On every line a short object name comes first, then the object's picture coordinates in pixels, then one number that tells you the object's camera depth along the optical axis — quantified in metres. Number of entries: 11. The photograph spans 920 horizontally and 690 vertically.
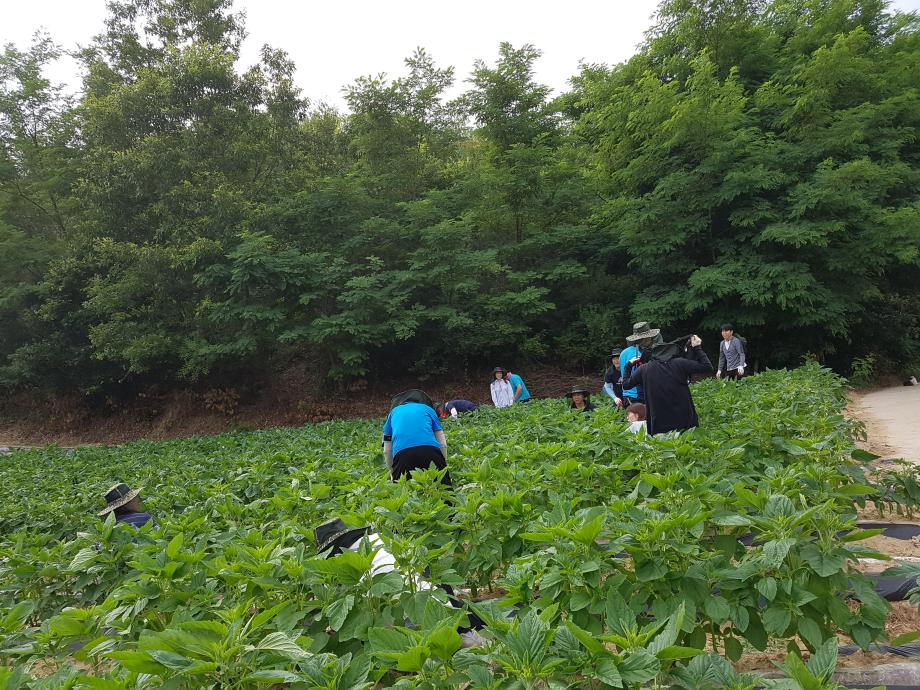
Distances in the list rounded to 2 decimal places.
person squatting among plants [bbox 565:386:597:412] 7.98
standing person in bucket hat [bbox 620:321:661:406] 5.64
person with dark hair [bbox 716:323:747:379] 10.29
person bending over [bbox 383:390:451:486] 4.55
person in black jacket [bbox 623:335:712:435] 4.83
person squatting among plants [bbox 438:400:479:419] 10.43
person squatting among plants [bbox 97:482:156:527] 4.35
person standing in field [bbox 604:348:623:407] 8.32
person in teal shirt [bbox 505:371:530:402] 11.29
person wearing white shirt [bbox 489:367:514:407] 11.18
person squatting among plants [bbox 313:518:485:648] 2.34
